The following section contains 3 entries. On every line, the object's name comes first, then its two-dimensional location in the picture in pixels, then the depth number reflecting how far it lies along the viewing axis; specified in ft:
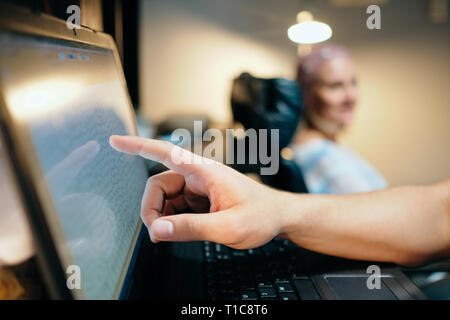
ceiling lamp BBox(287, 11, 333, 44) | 4.22
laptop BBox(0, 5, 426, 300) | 0.60
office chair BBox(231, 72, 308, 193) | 2.31
